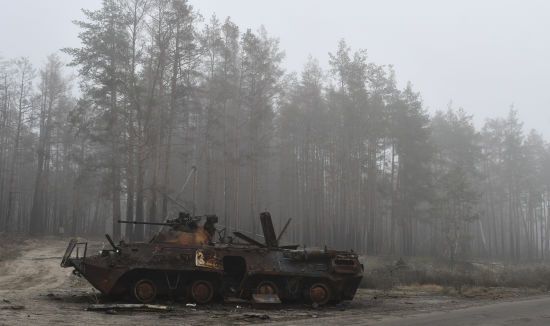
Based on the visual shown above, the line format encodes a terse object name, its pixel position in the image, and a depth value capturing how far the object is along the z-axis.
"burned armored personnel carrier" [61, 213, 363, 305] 14.06
